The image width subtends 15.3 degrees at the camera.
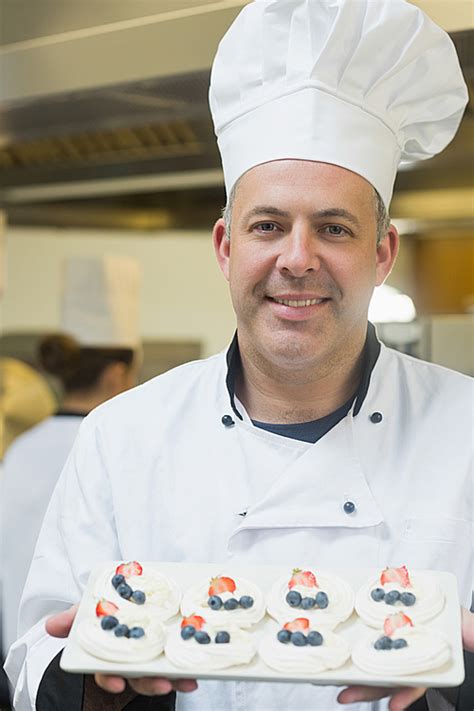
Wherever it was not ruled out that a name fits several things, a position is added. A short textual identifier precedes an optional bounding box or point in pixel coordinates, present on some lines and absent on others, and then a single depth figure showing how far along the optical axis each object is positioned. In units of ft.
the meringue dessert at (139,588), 5.10
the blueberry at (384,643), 4.88
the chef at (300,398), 5.54
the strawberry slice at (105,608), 5.02
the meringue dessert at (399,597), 5.04
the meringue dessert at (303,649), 4.82
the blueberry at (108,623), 4.95
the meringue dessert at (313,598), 5.05
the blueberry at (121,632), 4.91
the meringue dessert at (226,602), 5.03
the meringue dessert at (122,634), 4.85
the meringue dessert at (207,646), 4.84
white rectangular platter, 4.78
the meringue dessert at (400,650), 4.79
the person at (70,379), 8.47
